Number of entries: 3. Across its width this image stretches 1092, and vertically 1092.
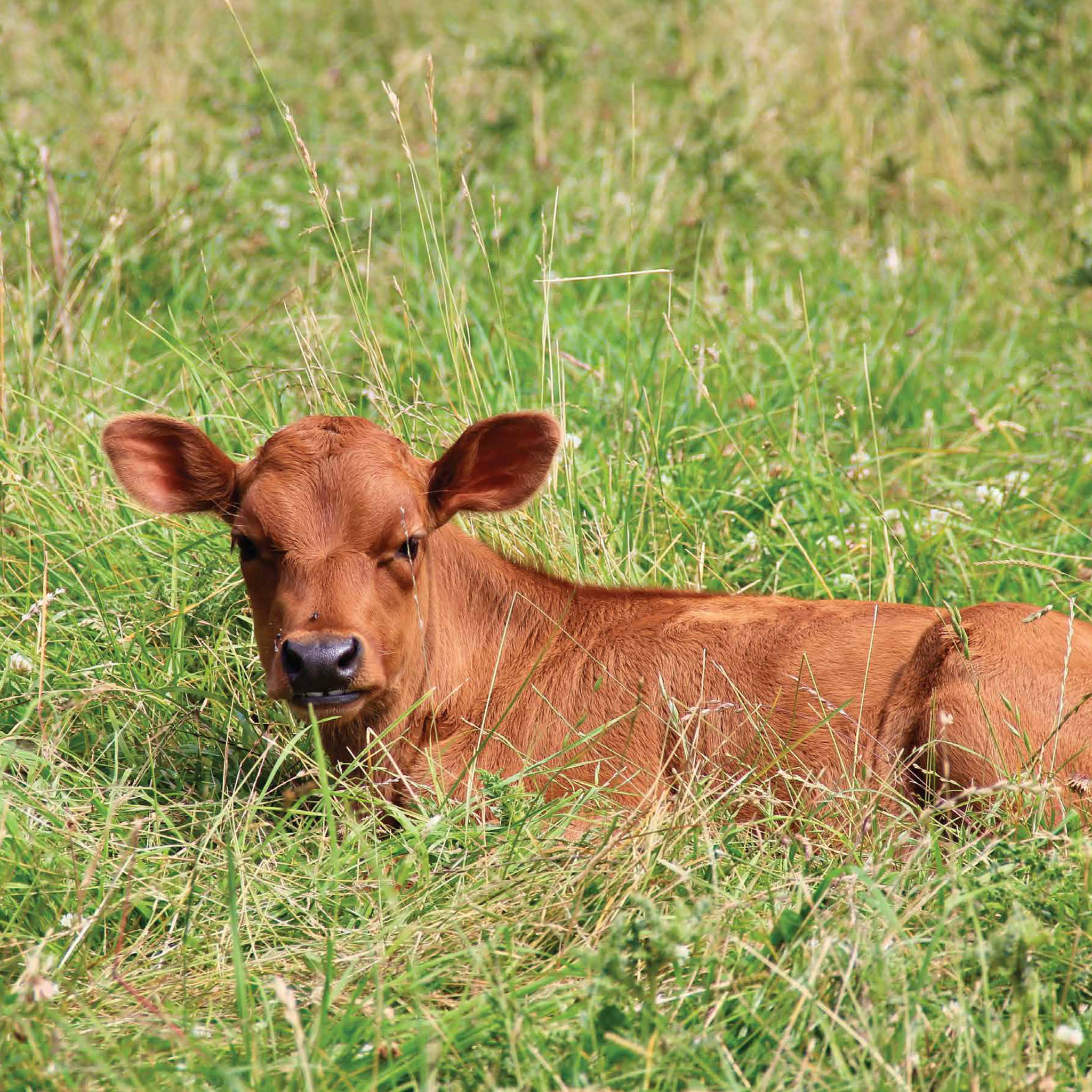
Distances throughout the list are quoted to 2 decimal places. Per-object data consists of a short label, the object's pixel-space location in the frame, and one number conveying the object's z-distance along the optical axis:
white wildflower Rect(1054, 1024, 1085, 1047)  5.50
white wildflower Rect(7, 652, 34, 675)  8.84
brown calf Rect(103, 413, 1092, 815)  7.84
